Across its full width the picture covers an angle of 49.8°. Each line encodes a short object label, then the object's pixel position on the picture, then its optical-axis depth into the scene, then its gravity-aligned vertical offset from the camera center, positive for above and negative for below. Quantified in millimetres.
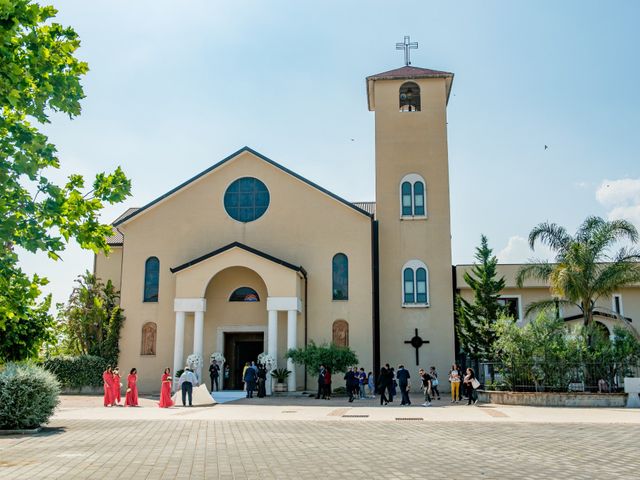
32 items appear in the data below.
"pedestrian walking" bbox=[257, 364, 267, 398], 27297 -340
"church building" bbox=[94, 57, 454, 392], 31562 +5043
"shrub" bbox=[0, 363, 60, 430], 15477 -552
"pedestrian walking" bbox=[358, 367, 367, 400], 27906 -343
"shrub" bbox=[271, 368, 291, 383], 29203 -30
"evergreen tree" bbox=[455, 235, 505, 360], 32969 +2968
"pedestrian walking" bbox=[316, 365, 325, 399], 26656 -370
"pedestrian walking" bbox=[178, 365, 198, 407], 23609 -401
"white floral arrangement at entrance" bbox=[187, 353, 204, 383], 29625 +432
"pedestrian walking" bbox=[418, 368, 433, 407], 24312 -435
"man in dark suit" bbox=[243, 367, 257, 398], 27203 -224
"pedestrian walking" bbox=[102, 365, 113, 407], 23875 -545
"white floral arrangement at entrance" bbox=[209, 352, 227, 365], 30797 +670
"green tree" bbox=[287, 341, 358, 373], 28312 +658
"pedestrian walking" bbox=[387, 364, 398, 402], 24923 -492
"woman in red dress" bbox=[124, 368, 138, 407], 24031 -695
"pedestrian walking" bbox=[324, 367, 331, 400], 26766 -409
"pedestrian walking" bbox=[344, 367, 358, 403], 25781 -319
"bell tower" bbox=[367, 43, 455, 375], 32312 +7529
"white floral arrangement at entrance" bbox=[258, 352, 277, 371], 29156 +511
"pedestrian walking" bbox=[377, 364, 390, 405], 24422 -266
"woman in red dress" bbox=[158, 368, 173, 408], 23109 -690
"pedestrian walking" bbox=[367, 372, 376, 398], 30156 -455
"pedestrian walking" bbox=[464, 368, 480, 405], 24219 -360
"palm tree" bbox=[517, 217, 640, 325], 25500 +4076
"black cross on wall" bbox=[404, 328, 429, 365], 32094 +1440
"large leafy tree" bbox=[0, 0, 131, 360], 9172 +3008
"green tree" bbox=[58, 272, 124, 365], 32000 +2201
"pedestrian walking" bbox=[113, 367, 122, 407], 24078 -516
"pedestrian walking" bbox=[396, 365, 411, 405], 24250 -331
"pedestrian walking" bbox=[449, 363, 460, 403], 25672 -348
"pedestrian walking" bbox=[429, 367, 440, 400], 26753 -413
